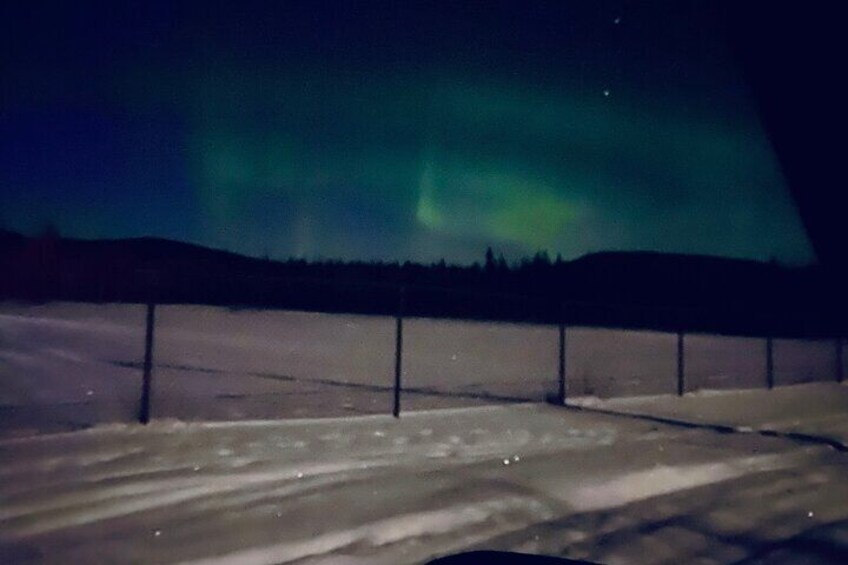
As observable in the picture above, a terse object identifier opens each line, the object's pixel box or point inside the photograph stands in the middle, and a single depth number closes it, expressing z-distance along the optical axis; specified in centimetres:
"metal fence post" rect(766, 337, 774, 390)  1897
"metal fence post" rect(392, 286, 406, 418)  1242
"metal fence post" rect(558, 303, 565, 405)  1473
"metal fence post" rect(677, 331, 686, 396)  1669
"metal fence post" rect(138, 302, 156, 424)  1048
